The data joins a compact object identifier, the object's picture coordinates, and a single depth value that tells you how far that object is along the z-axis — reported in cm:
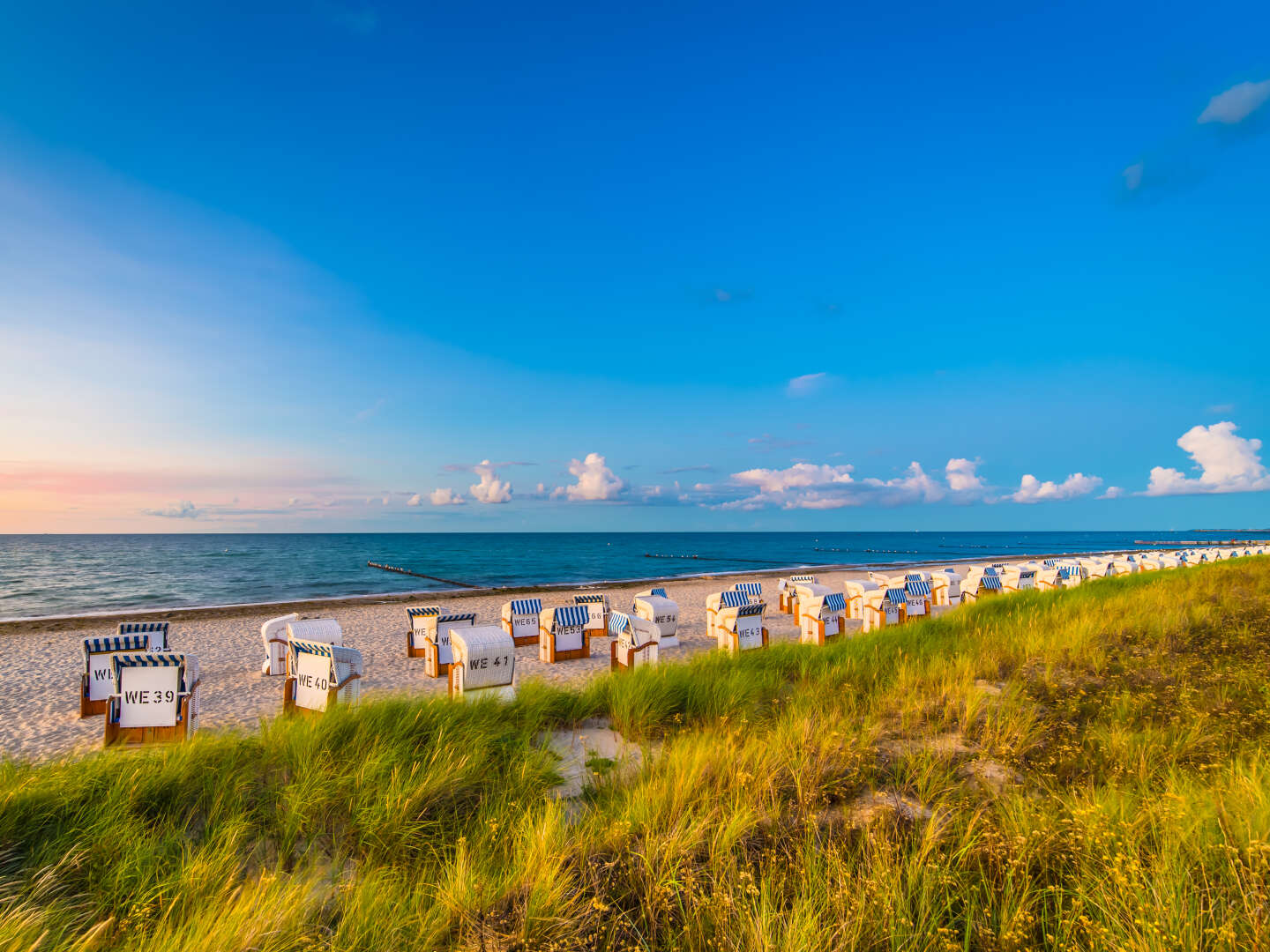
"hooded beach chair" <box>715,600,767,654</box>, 1130
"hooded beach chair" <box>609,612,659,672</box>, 1058
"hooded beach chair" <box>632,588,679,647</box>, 1353
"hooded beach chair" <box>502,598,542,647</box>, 1324
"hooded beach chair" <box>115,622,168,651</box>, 881
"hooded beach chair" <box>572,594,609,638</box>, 1427
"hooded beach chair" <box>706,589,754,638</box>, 1474
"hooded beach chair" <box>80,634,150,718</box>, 848
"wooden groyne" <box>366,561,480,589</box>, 3552
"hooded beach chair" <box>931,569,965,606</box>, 1852
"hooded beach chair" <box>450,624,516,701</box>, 741
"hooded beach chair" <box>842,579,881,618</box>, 1673
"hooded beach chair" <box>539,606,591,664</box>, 1223
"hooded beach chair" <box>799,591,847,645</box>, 1305
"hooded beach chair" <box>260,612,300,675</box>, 1114
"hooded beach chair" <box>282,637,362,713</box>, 775
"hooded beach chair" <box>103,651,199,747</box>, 714
